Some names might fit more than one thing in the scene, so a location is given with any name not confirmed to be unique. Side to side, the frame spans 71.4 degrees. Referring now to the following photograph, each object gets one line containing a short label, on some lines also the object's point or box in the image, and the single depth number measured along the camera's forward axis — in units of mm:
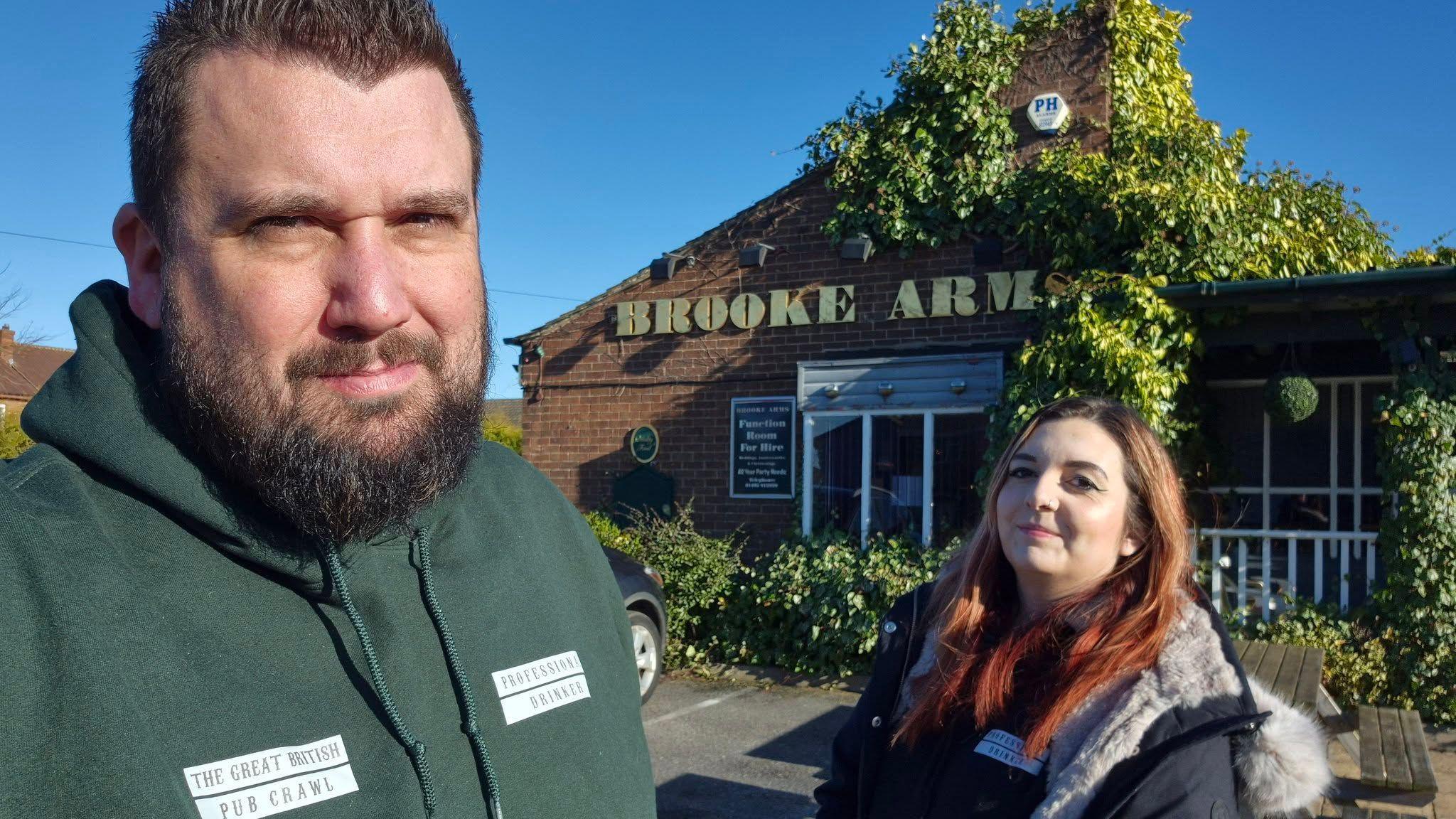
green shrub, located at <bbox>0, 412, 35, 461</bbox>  12008
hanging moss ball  7035
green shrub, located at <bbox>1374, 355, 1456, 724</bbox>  6613
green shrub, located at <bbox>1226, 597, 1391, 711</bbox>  6777
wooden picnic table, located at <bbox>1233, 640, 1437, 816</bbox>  4094
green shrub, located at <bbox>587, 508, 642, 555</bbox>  9031
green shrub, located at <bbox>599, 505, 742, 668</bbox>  8938
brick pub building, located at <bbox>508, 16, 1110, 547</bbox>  8531
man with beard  962
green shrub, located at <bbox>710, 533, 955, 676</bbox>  8039
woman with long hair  2084
